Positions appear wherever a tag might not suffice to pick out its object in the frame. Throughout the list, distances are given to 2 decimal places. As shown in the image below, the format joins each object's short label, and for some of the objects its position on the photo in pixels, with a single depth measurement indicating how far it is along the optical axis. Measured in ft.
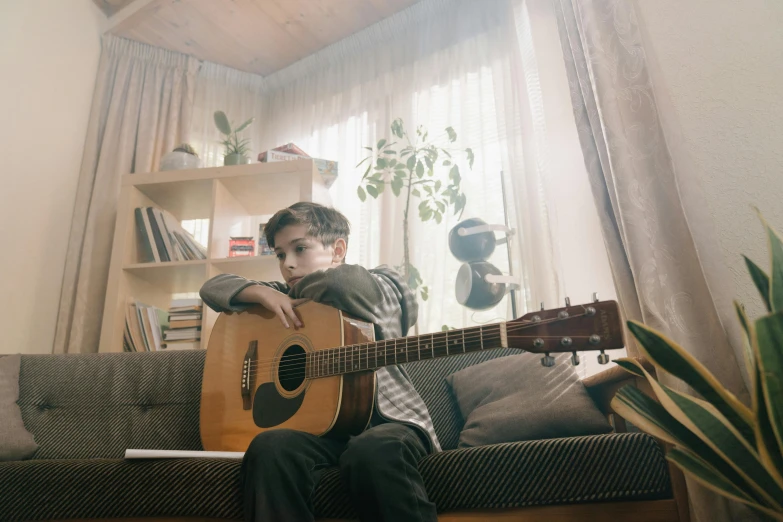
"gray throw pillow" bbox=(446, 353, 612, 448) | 4.33
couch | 3.30
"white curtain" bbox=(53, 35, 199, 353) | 8.56
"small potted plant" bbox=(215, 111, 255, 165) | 9.02
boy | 3.35
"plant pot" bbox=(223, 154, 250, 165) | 9.00
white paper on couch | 3.90
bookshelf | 8.20
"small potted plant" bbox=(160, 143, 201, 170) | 8.87
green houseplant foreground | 2.54
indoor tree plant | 7.99
